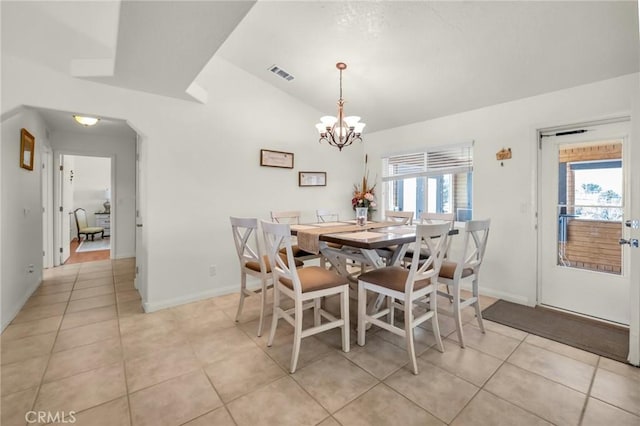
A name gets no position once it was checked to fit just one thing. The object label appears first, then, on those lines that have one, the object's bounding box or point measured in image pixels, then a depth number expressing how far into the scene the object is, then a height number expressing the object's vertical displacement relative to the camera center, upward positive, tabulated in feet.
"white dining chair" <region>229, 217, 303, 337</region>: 7.79 -1.70
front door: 8.63 -0.31
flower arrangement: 14.33 +0.74
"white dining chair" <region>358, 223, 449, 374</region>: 6.10 -1.82
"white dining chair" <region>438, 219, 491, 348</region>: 7.07 -1.72
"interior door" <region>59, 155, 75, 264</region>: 16.16 -0.15
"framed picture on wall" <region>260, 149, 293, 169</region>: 12.20 +2.37
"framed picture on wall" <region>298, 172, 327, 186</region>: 13.61 +1.62
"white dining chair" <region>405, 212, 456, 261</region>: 9.87 -0.32
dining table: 6.93 -0.77
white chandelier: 9.44 +2.92
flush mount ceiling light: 12.04 +3.95
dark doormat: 7.20 -3.51
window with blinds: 12.13 +1.49
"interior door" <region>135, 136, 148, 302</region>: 9.90 -0.89
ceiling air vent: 11.21 +5.77
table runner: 7.53 -0.65
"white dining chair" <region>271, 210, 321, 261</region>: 10.30 -0.42
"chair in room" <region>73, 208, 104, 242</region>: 23.56 -1.55
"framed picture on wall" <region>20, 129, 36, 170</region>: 9.68 +2.24
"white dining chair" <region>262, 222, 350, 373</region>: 6.31 -1.87
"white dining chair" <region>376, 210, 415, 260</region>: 9.09 -0.36
